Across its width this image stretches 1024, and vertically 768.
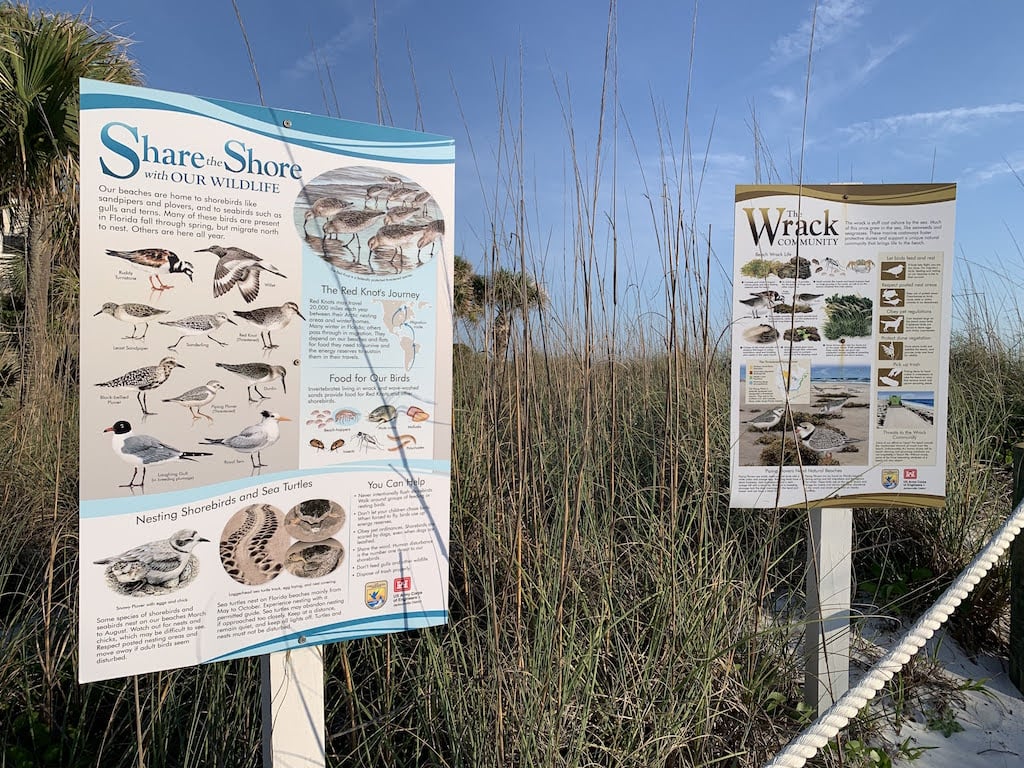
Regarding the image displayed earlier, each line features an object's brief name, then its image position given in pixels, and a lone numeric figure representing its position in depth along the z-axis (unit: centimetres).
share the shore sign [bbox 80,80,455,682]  112
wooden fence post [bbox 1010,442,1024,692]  229
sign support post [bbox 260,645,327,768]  128
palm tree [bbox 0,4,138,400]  614
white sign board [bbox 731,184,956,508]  201
